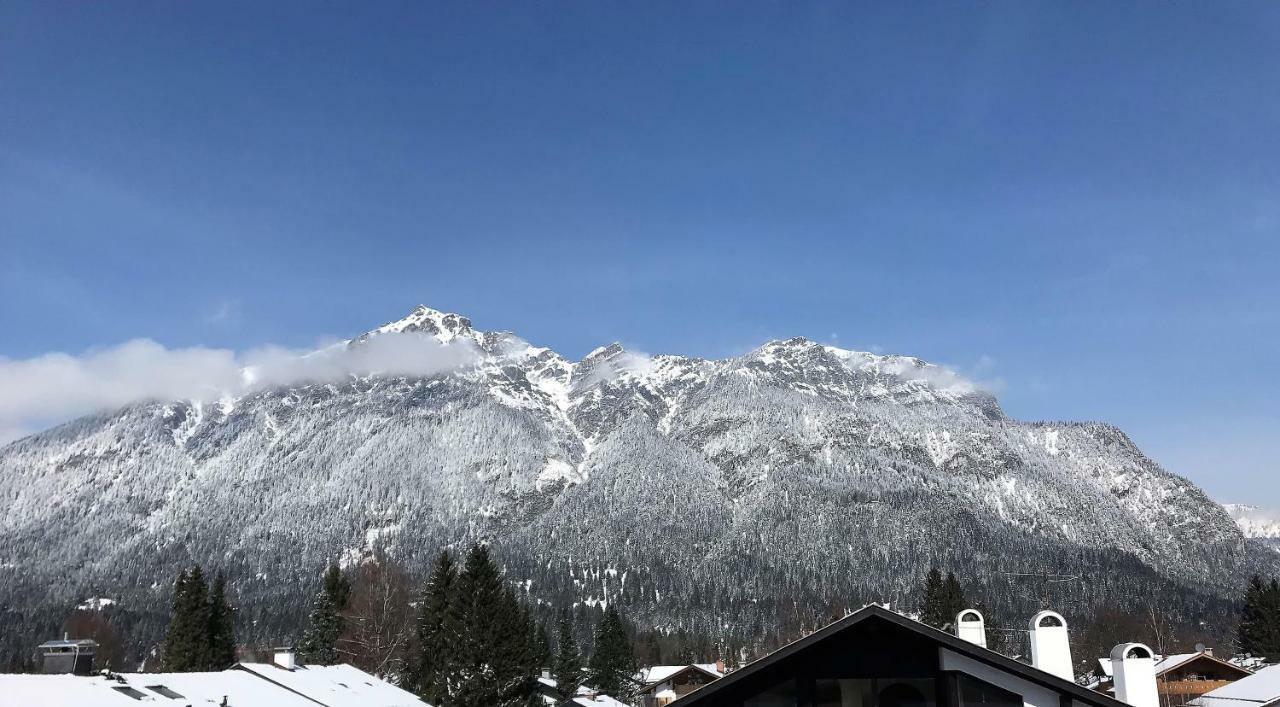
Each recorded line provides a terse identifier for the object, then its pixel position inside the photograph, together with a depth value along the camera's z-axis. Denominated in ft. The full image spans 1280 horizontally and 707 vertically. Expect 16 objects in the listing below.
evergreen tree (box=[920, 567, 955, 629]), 305.12
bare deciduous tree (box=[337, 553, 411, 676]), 255.29
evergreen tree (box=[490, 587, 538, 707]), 192.85
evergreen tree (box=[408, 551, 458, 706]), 214.44
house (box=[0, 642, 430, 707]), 106.73
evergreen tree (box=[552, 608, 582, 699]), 337.11
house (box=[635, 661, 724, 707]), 351.05
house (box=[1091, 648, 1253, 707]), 241.14
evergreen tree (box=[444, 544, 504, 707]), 189.16
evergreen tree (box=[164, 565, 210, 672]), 241.55
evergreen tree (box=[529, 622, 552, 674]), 308.03
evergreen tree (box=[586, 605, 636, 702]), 374.02
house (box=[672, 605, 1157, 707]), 64.18
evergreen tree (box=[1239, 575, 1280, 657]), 281.95
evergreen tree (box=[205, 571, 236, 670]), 249.14
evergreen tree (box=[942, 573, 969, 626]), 302.66
